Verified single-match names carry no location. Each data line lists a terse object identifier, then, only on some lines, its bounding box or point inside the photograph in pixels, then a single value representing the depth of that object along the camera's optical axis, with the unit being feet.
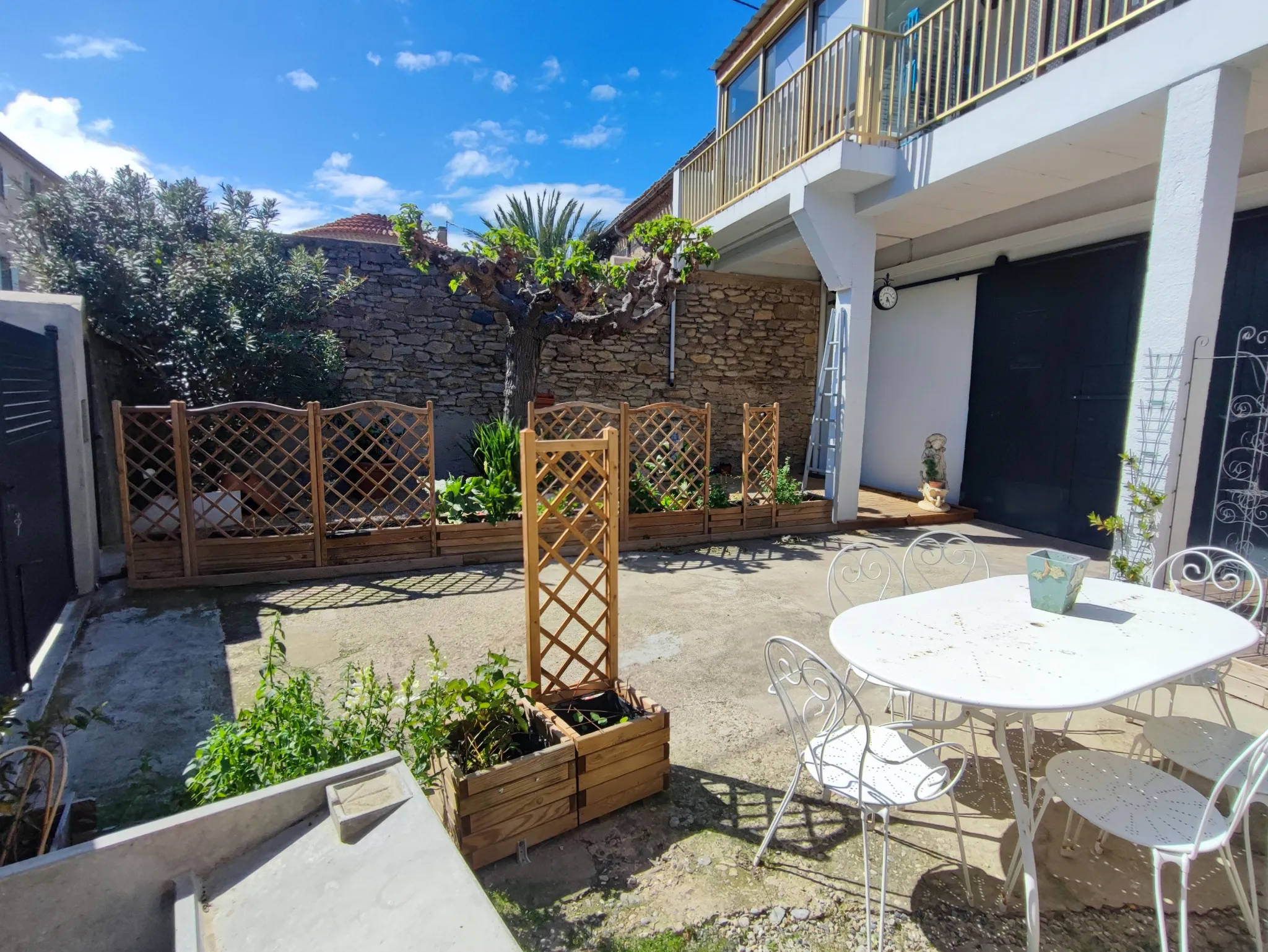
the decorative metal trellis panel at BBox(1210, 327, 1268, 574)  13.23
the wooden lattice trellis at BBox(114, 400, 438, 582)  13.50
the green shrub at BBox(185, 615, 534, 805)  5.03
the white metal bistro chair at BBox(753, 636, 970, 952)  4.98
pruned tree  18.57
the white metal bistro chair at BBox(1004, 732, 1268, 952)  4.33
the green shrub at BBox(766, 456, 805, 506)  19.48
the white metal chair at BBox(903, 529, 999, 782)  14.69
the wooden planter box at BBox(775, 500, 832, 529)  19.43
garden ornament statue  21.68
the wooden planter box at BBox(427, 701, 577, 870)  5.50
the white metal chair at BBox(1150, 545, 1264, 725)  6.86
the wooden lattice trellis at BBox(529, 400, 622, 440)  16.52
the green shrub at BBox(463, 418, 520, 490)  17.88
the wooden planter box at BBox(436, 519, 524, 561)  15.90
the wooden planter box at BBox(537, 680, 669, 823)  6.19
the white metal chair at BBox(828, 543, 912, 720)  13.64
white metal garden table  4.81
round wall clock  24.40
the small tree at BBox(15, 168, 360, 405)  17.31
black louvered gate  8.39
